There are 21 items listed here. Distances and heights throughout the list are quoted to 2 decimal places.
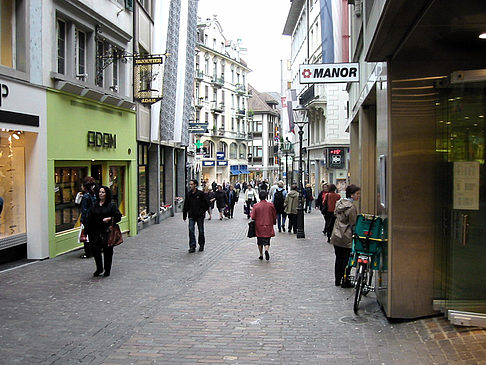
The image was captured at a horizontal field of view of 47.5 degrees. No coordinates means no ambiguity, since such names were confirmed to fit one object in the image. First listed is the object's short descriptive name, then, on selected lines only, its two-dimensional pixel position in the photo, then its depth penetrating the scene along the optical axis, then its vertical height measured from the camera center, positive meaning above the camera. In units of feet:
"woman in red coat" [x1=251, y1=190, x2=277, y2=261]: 42.24 -3.66
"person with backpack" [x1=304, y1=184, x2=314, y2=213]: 98.17 -4.52
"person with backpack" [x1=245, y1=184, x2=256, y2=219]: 85.92 -4.02
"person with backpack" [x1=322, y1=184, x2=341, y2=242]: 53.18 -3.28
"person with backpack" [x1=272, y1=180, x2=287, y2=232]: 64.84 -3.39
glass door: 21.38 -1.14
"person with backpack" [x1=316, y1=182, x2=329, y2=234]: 62.82 -2.60
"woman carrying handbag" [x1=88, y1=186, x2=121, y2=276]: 33.71 -3.02
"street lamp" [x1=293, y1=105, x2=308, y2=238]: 58.85 -5.01
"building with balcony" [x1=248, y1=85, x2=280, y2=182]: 307.44 +18.27
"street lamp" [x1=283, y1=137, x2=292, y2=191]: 153.44 +7.70
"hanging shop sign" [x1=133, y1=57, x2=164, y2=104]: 62.03 +10.48
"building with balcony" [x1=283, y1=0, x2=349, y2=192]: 120.57 +11.29
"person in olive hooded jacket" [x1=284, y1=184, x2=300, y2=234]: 62.03 -3.35
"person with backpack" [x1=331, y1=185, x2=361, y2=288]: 29.96 -2.72
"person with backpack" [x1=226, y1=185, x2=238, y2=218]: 90.58 -4.37
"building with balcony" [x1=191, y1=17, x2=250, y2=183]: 217.15 +30.08
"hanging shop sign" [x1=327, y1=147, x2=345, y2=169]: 119.44 +3.06
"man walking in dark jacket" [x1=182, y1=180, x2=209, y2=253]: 46.70 -3.01
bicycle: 25.40 -3.47
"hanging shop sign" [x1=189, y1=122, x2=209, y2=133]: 110.11 +9.10
